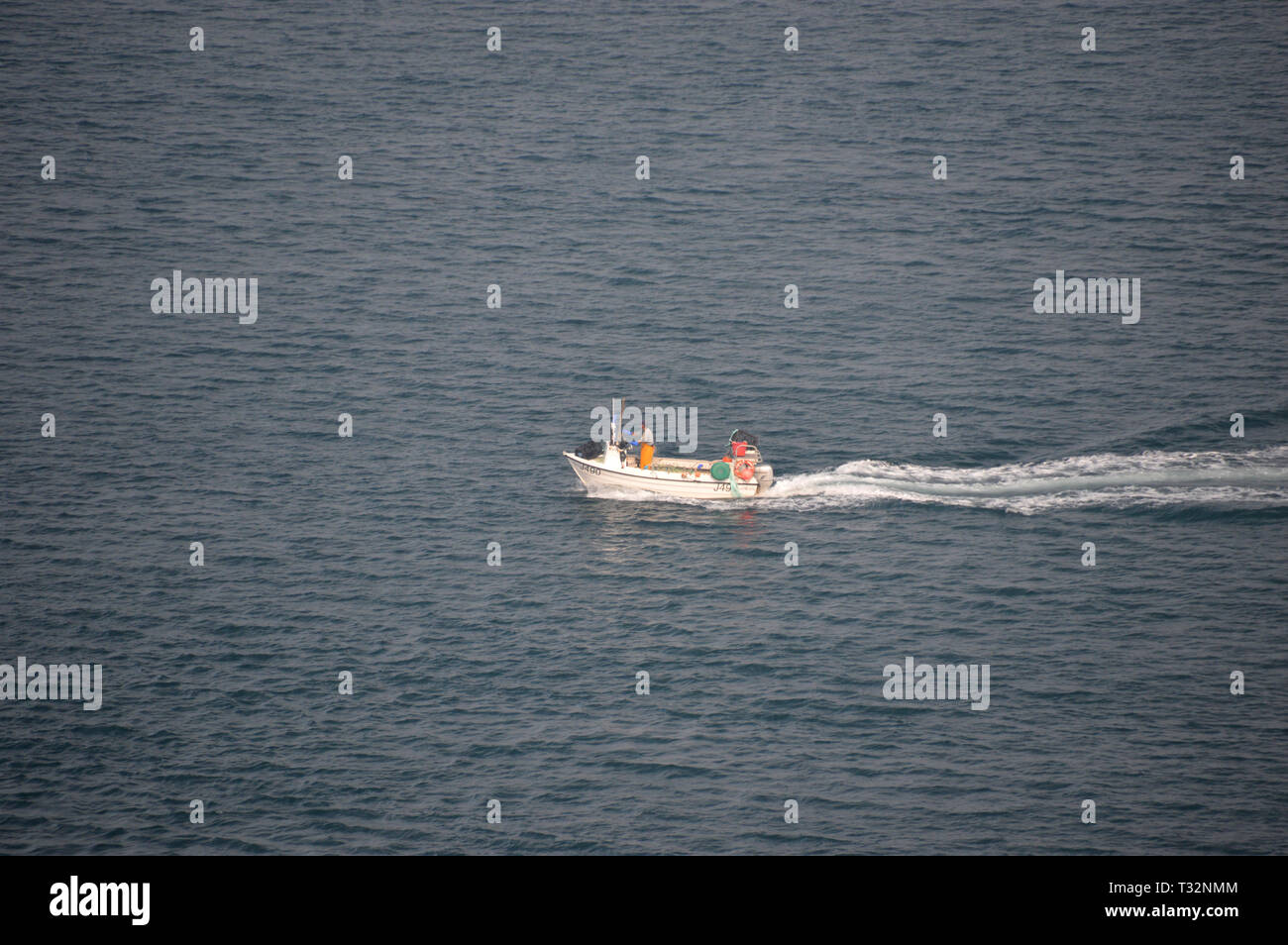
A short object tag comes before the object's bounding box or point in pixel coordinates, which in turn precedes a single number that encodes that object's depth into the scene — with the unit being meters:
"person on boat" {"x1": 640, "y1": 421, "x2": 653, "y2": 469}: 97.88
